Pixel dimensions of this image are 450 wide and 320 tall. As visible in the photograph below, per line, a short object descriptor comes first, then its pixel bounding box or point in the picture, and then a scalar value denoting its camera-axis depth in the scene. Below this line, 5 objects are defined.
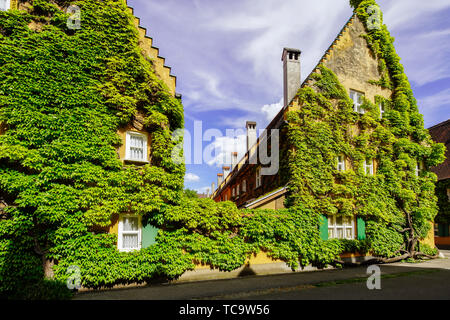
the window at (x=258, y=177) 18.46
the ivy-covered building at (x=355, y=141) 13.66
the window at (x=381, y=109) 16.58
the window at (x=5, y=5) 9.78
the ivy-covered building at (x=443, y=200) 25.36
